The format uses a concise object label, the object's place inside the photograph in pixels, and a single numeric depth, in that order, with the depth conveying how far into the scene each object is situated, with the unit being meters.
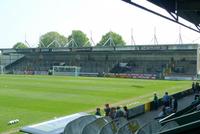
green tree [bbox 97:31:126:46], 92.92
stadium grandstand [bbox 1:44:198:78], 55.52
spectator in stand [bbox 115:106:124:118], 13.01
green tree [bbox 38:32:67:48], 106.25
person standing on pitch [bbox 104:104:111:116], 14.49
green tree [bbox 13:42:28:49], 109.28
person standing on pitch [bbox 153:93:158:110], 18.32
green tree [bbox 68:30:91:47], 98.84
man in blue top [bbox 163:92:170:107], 17.06
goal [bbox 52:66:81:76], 58.34
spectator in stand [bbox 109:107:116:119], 13.42
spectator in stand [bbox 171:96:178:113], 15.44
